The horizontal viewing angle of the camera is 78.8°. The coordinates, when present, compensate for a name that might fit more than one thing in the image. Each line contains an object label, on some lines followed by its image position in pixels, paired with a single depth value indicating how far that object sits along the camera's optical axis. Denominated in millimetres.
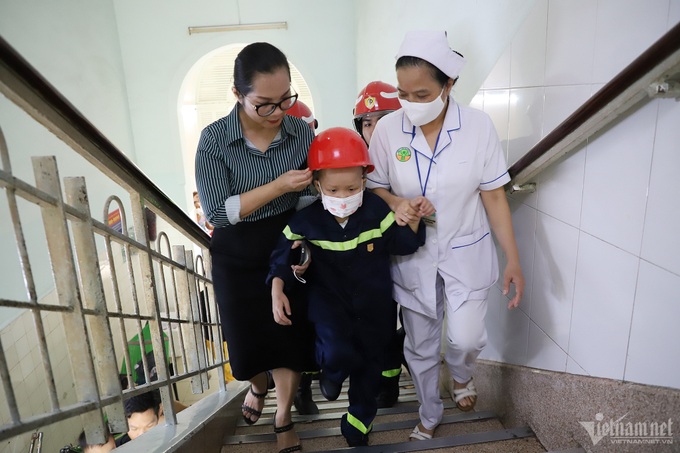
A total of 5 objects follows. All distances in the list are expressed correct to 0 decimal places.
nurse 1542
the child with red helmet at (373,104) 2502
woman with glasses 1521
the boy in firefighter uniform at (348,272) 1594
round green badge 1667
